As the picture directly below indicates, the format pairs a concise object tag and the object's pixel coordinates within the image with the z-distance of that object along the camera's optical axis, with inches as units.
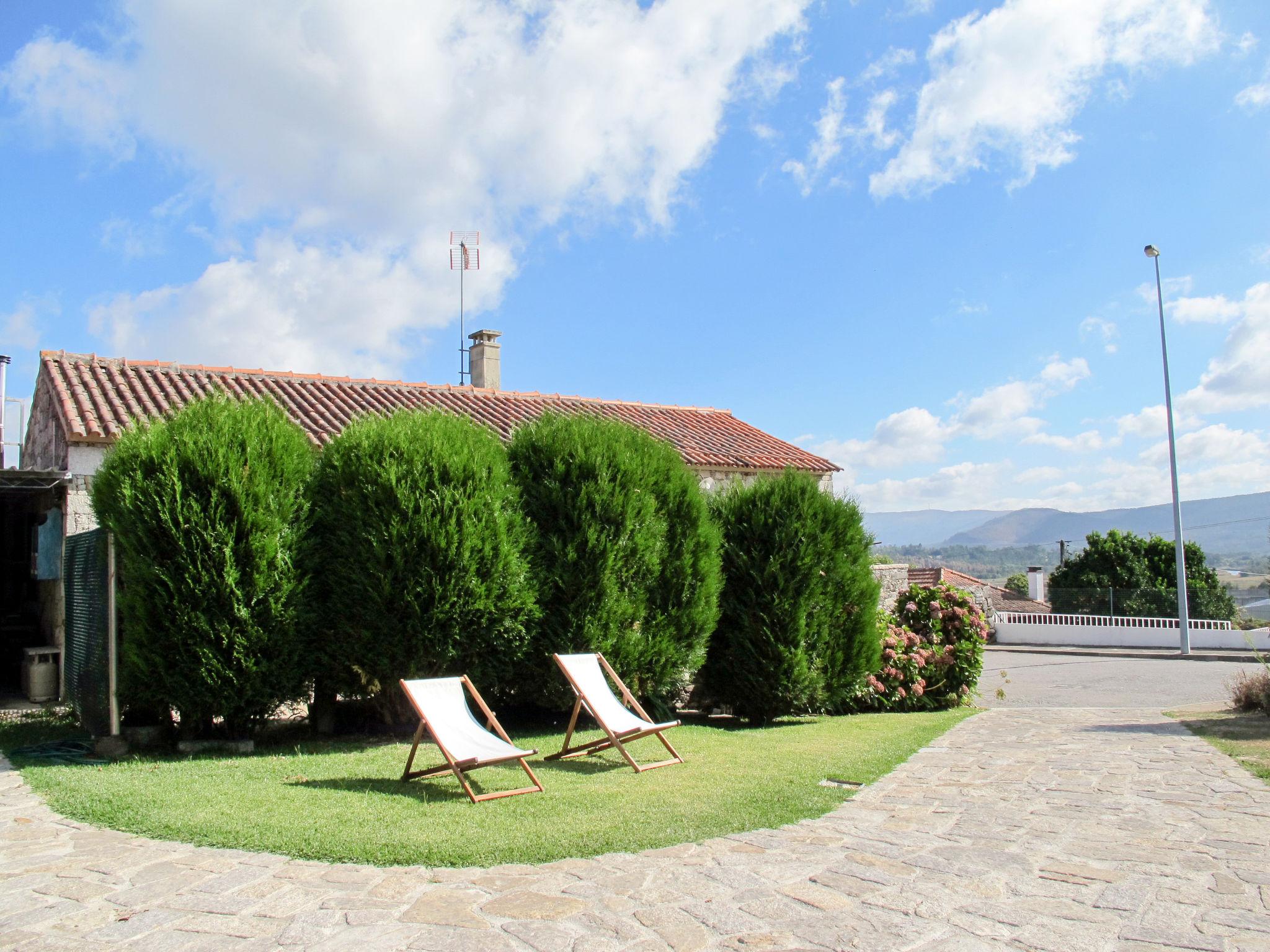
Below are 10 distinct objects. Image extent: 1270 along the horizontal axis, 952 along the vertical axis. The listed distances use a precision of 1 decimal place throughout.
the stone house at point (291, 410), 458.9
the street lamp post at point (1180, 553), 1002.2
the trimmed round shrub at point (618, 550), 374.6
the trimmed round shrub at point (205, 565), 308.0
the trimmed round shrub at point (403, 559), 334.6
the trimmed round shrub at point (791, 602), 434.3
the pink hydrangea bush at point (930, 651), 505.4
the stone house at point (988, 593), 1299.2
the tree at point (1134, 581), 1242.6
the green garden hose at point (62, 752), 306.5
